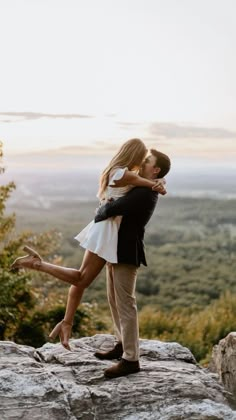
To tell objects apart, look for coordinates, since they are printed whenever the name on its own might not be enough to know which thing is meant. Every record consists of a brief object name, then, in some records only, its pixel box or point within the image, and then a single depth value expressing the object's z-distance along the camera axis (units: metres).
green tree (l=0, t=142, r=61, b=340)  14.00
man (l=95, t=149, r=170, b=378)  6.96
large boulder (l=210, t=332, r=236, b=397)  8.66
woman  6.98
